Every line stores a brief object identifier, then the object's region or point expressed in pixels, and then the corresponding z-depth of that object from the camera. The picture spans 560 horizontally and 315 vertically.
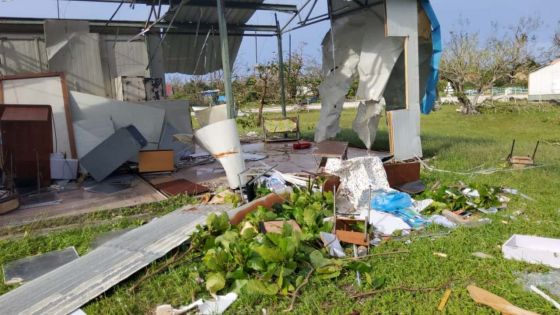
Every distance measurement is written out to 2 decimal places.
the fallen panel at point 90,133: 7.21
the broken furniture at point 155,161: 6.79
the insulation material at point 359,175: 4.93
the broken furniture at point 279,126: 10.90
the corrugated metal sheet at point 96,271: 2.78
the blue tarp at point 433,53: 7.45
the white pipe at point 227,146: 5.33
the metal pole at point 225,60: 5.82
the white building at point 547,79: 32.41
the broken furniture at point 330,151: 5.56
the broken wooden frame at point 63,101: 7.04
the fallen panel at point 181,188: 5.57
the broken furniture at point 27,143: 5.93
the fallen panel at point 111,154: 6.33
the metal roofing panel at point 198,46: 10.05
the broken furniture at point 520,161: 6.76
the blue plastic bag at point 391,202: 4.58
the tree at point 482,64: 21.55
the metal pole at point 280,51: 11.26
